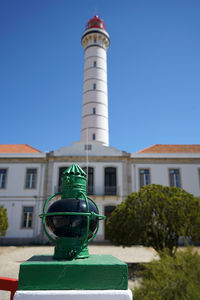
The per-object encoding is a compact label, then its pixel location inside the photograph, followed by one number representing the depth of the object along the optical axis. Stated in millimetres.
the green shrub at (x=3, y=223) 14334
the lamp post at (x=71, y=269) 1409
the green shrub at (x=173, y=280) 3930
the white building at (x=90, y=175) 19922
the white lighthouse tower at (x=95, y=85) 25141
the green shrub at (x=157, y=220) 9352
